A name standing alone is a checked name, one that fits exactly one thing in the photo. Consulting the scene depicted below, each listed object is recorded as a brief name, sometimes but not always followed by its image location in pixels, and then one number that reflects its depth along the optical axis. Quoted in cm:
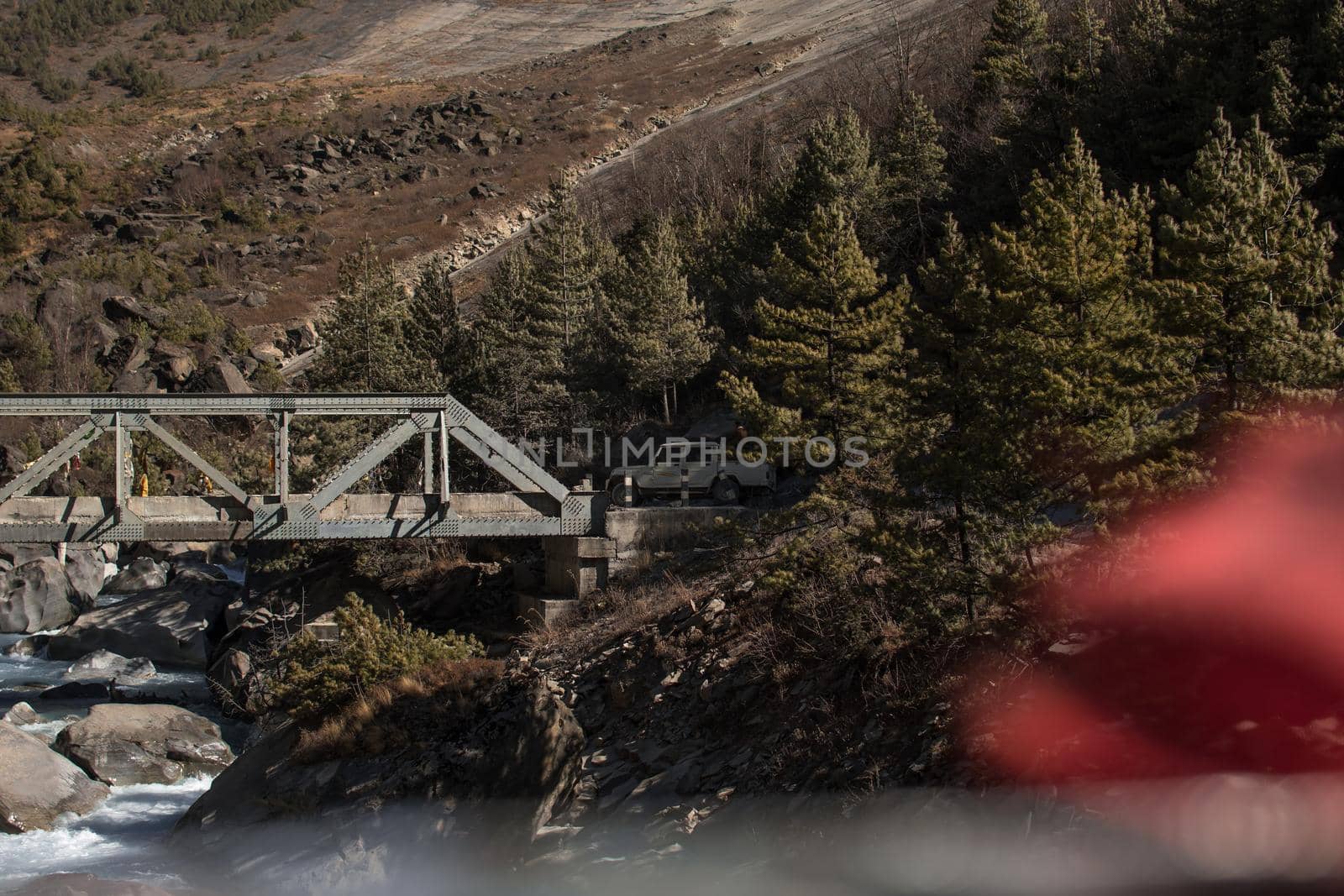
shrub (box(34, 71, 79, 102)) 15638
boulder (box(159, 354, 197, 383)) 6259
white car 3008
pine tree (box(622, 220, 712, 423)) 4041
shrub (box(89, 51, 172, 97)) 15838
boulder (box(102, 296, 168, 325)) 6981
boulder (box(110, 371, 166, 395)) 6194
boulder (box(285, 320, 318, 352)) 7381
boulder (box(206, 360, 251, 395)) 5869
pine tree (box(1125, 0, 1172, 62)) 3694
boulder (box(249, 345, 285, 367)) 6974
